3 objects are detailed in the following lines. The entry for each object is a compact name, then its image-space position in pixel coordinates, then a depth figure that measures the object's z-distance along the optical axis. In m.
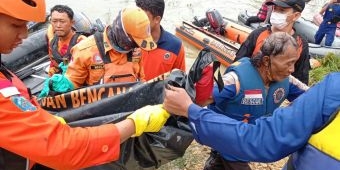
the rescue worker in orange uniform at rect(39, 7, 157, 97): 2.83
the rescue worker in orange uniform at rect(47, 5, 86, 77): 5.10
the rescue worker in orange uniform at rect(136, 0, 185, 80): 4.02
